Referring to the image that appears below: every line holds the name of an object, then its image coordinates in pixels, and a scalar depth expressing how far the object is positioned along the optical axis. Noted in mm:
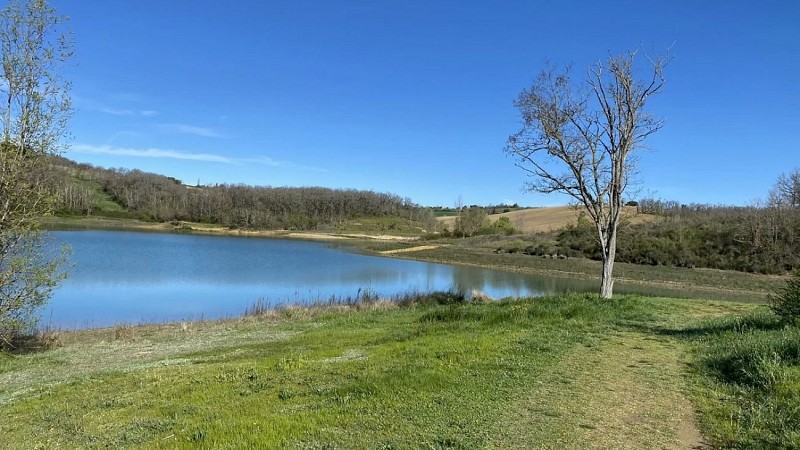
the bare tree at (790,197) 56819
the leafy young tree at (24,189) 13273
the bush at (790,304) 10703
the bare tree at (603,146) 18562
